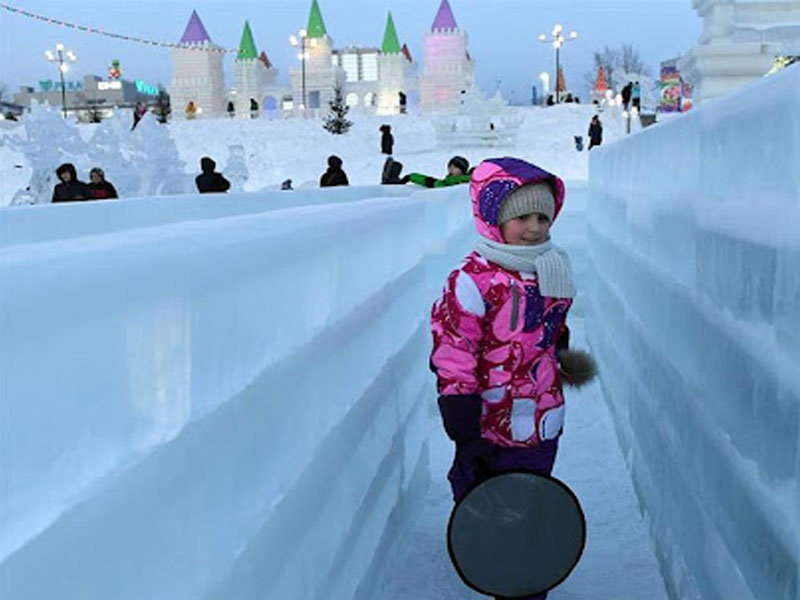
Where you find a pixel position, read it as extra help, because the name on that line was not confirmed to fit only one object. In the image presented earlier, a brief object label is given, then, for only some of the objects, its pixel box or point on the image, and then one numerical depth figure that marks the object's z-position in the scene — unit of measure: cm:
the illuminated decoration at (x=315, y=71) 5375
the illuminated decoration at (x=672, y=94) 5109
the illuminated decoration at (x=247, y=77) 5703
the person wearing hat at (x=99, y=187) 978
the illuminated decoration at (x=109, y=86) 10788
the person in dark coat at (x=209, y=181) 1180
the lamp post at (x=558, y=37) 4759
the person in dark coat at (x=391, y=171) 1227
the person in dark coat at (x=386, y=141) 2628
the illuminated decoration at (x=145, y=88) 9038
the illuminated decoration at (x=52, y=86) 9981
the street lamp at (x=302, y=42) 5186
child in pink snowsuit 250
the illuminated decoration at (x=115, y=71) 8581
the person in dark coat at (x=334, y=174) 1172
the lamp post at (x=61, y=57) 4916
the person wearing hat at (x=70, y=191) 925
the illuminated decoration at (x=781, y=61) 1202
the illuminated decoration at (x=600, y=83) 5778
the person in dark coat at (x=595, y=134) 2595
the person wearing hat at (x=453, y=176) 850
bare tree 9194
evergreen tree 3744
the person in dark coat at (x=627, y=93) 3283
